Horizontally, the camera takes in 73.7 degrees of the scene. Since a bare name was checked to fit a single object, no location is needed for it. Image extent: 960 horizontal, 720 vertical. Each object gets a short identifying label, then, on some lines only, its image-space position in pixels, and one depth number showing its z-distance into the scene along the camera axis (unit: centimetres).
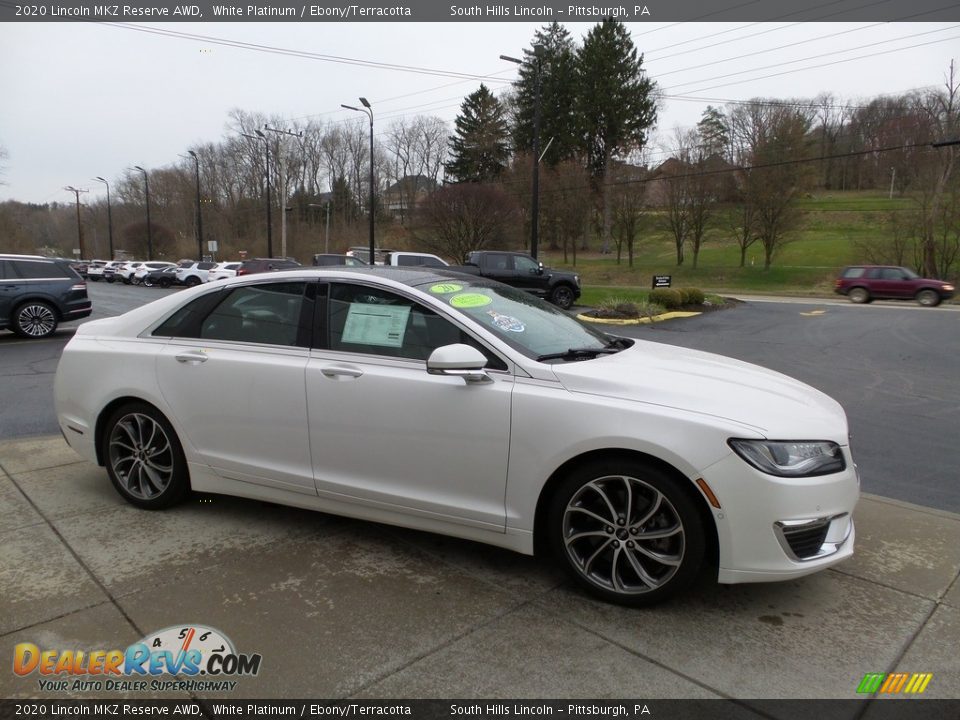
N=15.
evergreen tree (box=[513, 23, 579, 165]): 6172
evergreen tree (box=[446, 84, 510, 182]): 6631
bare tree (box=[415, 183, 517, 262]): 3522
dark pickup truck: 2159
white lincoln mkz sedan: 276
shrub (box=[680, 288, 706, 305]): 2151
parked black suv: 1267
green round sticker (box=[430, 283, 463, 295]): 353
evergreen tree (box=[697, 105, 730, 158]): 5081
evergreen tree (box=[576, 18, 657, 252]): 5703
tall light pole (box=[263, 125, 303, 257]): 4121
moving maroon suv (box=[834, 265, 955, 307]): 2558
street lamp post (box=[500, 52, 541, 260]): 2326
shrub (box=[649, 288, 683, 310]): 2055
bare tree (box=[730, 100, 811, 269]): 4116
